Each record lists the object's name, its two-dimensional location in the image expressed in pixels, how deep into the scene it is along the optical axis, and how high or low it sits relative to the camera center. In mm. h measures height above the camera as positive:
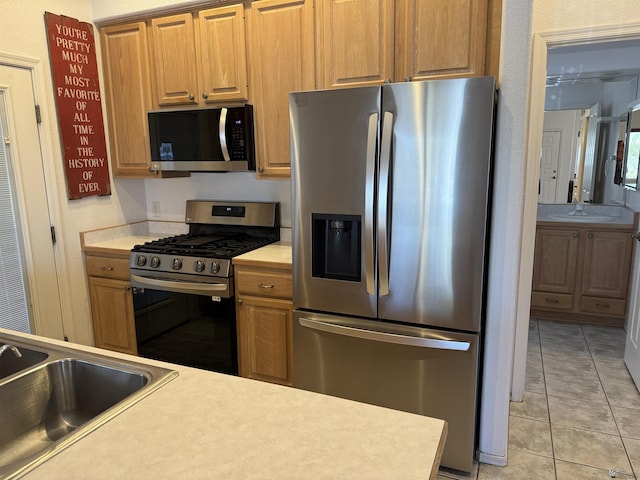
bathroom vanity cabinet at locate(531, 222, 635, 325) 3764 -975
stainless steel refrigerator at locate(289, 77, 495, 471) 1872 -363
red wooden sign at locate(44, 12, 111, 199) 2855 +381
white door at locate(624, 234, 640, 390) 2883 -1112
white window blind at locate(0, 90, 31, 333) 2607 -546
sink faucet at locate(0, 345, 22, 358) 1312 -530
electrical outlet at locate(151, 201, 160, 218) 3566 -371
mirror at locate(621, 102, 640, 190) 3667 +38
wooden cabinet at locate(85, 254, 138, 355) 3018 -941
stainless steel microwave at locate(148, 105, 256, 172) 2711 +127
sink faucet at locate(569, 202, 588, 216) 4223 -516
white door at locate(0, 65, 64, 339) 2637 -226
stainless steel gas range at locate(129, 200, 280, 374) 2633 -794
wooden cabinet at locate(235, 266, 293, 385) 2520 -907
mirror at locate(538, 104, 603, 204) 4227 -4
